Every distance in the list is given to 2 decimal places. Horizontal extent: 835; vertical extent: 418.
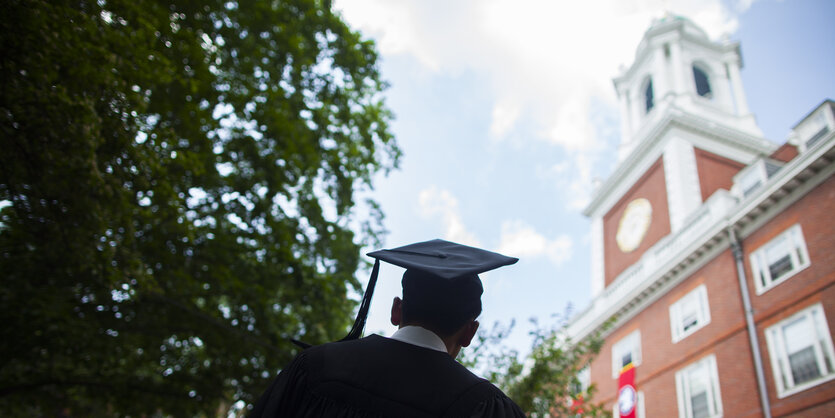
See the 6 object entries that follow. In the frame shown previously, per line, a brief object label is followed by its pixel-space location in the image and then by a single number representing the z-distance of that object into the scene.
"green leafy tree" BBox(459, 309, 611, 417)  10.57
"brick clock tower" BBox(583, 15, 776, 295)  22.39
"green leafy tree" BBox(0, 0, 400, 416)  5.91
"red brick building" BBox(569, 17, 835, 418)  13.92
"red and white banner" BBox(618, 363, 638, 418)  16.77
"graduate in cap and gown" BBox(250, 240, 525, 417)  2.12
